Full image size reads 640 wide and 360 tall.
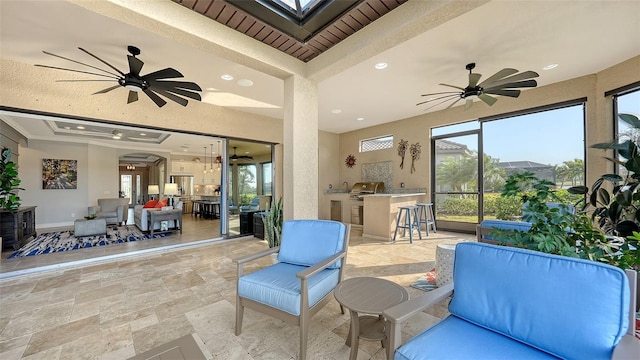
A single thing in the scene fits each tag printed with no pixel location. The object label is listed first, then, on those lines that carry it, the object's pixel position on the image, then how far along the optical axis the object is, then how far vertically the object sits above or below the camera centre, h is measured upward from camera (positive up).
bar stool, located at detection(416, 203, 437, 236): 5.79 -0.92
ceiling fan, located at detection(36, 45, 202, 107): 2.92 +1.28
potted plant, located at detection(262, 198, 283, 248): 3.46 -0.66
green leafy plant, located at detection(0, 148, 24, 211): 4.38 -0.07
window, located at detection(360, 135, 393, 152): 7.14 +1.13
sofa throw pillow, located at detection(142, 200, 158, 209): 6.74 -0.69
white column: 3.08 +0.41
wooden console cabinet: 4.38 -0.91
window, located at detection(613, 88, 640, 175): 3.53 +1.07
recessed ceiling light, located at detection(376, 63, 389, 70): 3.62 +1.74
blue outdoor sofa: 1.01 -0.64
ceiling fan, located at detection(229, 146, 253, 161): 6.68 +0.67
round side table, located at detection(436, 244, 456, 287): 2.77 -0.99
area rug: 4.53 -1.34
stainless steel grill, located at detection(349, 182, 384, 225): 6.97 -0.46
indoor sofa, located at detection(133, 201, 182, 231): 6.28 -1.03
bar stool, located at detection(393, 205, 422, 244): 4.95 -0.90
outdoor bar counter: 5.27 -0.76
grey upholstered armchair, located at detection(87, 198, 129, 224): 7.01 -0.89
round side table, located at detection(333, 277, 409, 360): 1.54 -0.81
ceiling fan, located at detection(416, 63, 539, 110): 3.14 +1.36
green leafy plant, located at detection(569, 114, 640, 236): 2.27 -0.22
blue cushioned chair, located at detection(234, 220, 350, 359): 1.73 -0.81
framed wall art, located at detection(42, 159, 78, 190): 6.98 +0.18
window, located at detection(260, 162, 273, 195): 6.62 +0.05
